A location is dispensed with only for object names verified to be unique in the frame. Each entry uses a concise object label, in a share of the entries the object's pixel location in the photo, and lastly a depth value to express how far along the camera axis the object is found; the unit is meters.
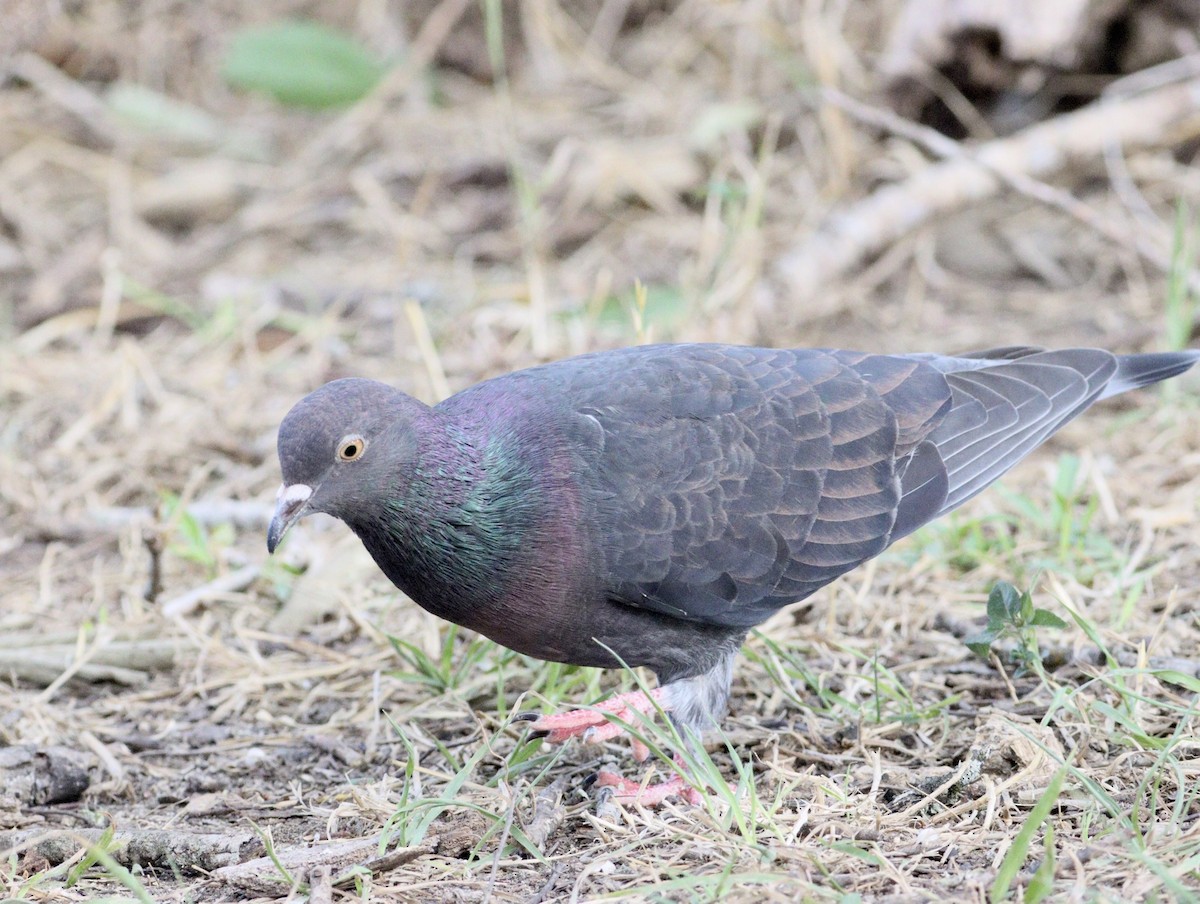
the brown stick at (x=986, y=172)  13.50
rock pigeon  6.87
